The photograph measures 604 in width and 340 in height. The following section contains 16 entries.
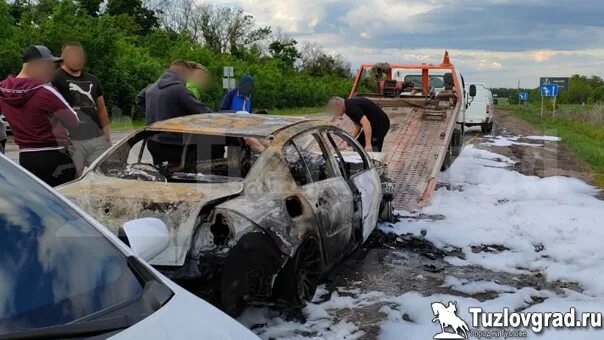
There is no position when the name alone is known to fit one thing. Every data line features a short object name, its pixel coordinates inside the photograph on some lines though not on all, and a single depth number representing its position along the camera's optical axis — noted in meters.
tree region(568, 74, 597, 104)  85.38
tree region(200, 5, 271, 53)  65.06
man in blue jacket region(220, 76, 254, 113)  8.55
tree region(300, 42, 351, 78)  74.94
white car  1.86
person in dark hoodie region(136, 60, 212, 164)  6.53
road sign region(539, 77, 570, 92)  38.47
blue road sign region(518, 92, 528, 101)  64.31
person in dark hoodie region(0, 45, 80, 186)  5.00
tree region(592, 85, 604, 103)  79.65
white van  24.02
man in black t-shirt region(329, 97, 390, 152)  8.92
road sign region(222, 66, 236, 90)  29.86
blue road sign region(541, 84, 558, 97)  33.57
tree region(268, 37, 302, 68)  71.38
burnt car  3.99
